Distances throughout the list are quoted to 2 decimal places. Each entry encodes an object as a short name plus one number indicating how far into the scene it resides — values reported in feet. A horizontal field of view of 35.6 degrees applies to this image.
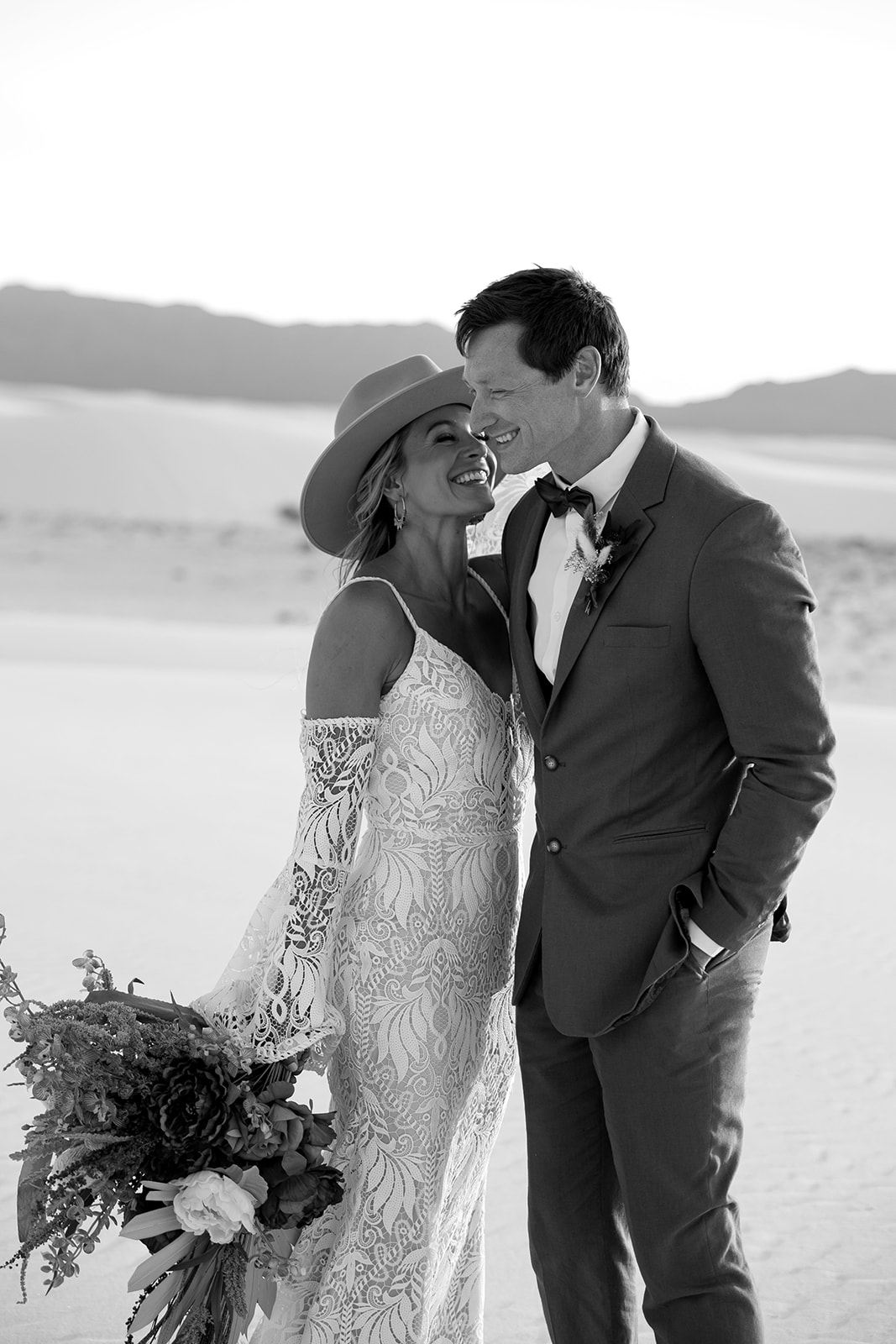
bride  9.46
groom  8.20
